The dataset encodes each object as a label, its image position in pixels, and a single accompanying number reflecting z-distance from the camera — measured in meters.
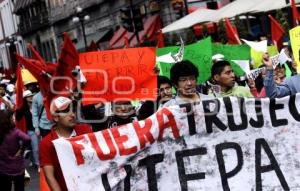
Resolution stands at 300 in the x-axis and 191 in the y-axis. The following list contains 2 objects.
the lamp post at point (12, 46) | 59.60
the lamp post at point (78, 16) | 33.32
